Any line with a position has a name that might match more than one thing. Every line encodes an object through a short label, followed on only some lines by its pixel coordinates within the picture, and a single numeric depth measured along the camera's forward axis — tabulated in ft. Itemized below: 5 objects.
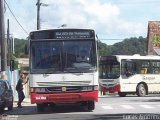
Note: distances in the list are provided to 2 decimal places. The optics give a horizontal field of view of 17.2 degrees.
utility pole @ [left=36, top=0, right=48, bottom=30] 171.03
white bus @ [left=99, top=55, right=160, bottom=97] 121.60
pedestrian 89.16
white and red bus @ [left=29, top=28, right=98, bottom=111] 69.56
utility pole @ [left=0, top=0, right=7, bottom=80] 101.19
